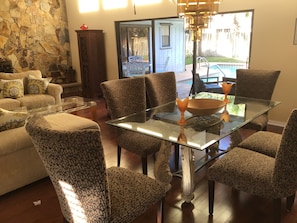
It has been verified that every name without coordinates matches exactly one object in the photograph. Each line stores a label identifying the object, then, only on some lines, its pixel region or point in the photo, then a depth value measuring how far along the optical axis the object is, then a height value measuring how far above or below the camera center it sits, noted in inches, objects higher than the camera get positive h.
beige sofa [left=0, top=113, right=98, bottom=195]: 97.0 -41.7
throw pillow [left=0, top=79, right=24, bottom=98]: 186.5 -27.2
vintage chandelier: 81.4 +9.9
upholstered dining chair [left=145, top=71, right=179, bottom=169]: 122.4 -20.5
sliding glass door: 235.7 +0.6
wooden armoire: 249.0 -13.1
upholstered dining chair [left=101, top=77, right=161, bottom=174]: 99.1 -24.4
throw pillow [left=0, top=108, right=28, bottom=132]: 100.7 -26.5
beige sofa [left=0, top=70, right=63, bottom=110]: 181.8 -33.9
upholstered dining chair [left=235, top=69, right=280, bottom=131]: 128.0 -19.9
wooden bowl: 93.0 -22.6
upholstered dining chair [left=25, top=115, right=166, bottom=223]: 49.4 -25.7
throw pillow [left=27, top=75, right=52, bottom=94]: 198.7 -27.2
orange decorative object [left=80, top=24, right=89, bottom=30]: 251.4 +18.2
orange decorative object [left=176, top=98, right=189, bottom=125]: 89.4 -19.8
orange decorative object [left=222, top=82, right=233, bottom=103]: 113.7 -18.2
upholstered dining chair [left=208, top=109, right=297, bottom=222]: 66.0 -35.4
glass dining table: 80.5 -27.1
